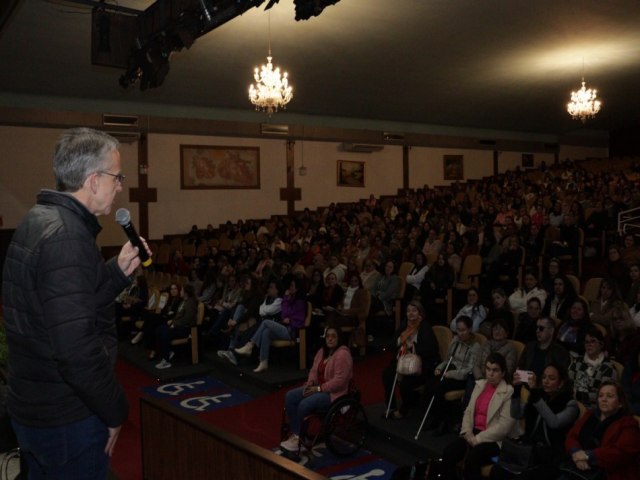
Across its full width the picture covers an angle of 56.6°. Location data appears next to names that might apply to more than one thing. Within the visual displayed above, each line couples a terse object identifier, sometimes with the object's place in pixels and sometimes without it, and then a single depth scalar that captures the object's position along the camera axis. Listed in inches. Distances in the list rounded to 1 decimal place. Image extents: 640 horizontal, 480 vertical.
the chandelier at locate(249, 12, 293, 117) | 332.5
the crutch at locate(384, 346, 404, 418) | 203.8
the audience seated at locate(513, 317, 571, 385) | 182.2
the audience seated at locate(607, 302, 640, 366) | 185.9
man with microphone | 52.8
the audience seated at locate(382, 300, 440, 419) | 205.9
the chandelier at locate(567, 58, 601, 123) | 438.6
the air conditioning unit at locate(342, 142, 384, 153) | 673.6
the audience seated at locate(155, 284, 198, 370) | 291.6
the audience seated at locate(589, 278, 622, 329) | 223.1
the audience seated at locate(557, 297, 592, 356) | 202.5
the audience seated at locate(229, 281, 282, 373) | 271.1
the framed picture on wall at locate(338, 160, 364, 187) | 687.7
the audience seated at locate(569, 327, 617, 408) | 166.7
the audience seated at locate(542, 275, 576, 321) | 238.7
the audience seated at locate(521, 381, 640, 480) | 130.1
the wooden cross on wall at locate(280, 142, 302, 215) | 647.1
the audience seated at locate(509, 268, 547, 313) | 262.1
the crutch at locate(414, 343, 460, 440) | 187.3
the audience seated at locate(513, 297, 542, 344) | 221.5
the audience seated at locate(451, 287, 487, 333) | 240.5
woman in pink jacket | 186.2
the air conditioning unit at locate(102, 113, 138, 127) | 508.3
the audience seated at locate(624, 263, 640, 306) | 246.5
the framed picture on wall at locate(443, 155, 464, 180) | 770.2
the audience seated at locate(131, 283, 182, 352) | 314.1
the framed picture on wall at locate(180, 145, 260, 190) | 588.7
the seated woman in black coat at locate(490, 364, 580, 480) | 148.6
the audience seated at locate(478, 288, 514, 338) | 235.1
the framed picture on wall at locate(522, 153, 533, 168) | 845.8
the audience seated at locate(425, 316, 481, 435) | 192.1
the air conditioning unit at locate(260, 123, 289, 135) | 602.5
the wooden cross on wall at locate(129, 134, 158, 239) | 558.6
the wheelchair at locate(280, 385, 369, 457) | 182.1
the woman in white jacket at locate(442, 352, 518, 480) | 150.9
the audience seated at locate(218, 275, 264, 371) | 288.2
